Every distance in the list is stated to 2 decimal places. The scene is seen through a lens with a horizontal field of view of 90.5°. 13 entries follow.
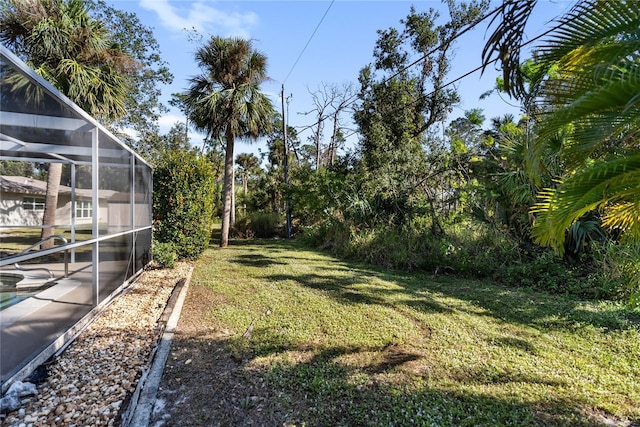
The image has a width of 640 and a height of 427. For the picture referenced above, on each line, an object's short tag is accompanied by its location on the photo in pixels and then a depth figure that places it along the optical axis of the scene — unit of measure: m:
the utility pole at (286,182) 15.05
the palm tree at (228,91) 10.83
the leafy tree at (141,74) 14.25
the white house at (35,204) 4.86
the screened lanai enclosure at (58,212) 2.80
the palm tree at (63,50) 7.48
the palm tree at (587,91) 1.83
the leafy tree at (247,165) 34.71
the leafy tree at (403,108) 9.65
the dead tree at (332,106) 19.27
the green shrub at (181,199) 7.69
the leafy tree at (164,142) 17.48
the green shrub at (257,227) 15.50
